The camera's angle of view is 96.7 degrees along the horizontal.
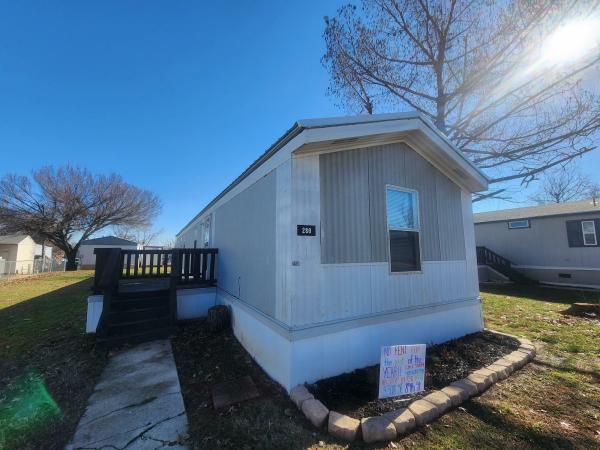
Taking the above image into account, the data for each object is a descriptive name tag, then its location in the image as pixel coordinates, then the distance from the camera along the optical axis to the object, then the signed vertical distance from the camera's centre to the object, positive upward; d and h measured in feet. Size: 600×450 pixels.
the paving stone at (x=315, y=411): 8.55 -5.18
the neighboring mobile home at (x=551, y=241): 38.01 +1.79
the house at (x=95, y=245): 111.86 +5.04
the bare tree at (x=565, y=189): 71.10 +18.10
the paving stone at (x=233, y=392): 9.94 -5.46
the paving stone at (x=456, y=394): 9.66 -5.16
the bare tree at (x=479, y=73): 21.99 +16.92
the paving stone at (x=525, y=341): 14.89 -5.06
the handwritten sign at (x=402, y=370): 9.24 -4.16
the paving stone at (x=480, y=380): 10.54 -5.12
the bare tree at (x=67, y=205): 73.61 +15.11
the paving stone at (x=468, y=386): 10.14 -5.12
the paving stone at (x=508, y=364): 12.09 -5.13
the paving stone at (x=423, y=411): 8.64 -5.21
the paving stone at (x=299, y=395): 9.53 -5.13
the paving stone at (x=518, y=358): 12.64 -5.11
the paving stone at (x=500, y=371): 11.54 -5.15
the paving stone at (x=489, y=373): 11.21 -5.10
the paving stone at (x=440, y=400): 9.23 -5.16
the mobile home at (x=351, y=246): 11.19 +0.41
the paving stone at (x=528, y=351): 13.43 -5.07
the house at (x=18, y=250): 81.87 +2.85
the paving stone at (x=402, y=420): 8.20 -5.18
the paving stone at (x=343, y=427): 7.93 -5.20
